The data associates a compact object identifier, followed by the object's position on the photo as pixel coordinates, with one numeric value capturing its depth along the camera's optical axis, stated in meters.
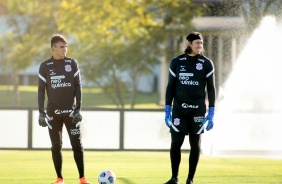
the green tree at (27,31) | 78.50
